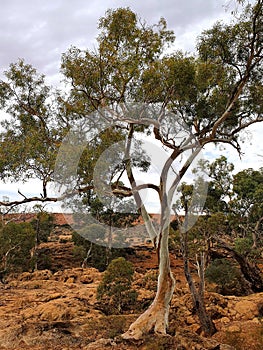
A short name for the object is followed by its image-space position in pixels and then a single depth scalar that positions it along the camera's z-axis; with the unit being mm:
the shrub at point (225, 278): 17078
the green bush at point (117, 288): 12367
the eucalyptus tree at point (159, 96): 8461
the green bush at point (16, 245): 22359
